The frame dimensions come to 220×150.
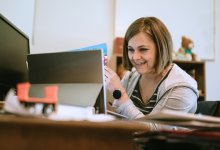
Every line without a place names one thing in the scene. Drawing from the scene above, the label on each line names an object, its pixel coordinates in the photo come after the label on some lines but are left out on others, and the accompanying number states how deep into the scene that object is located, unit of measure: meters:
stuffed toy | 2.59
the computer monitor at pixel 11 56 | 1.12
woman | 1.12
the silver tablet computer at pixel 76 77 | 0.78
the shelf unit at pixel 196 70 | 2.57
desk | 0.47
